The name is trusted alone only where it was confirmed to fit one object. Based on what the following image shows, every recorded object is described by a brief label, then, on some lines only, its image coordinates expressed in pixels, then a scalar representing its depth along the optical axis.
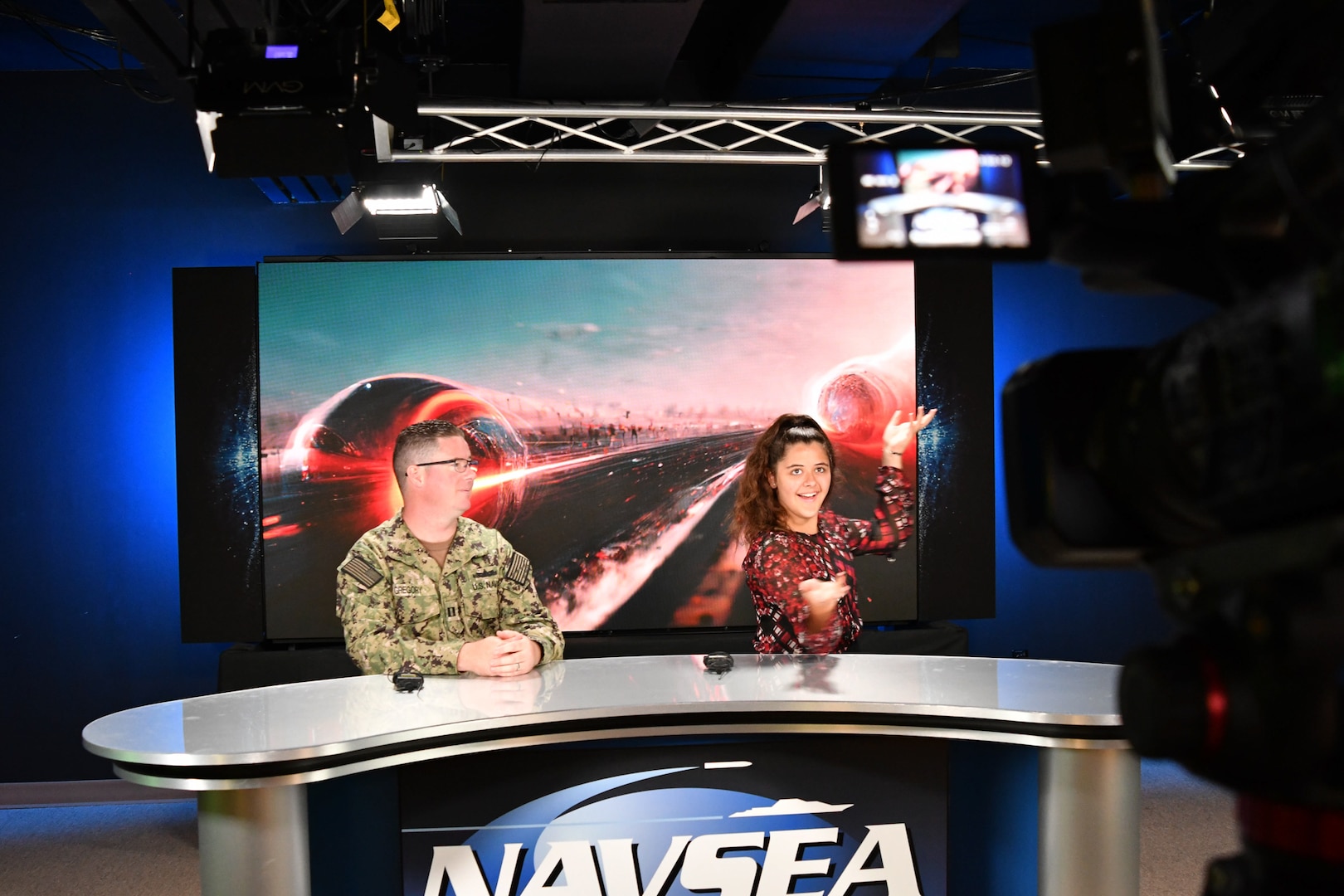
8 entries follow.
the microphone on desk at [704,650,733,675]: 2.68
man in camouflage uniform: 2.88
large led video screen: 4.98
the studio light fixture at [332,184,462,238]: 4.58
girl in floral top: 3.01
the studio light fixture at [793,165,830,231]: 4.67
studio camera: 0.58
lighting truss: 4.27
